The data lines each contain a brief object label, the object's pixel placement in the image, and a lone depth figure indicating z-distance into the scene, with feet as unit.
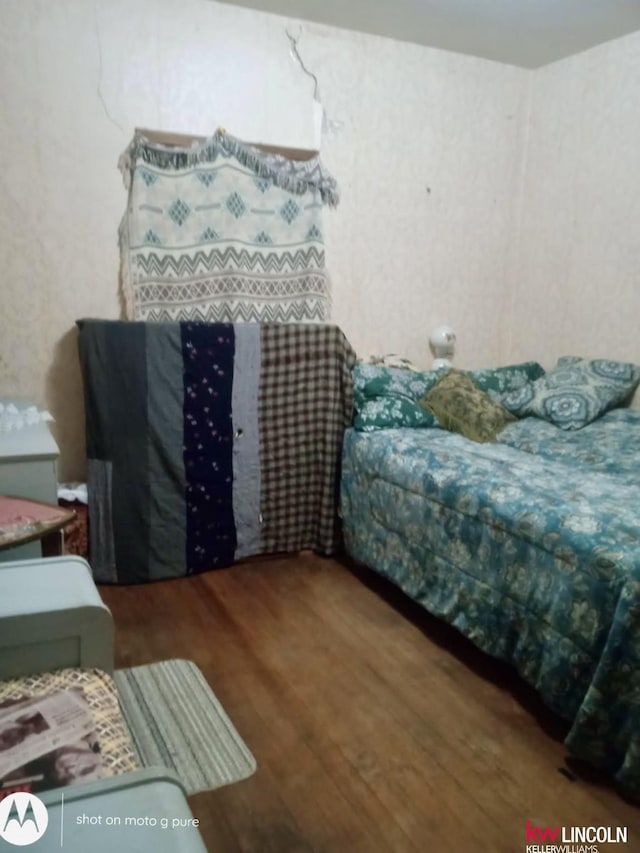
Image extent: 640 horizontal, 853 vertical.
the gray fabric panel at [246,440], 9.24
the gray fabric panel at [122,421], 8.57
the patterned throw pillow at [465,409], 9.95
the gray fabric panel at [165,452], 8.75
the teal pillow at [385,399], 9.57
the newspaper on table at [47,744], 3.23
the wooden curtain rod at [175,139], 9.11
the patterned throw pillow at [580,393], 9.77
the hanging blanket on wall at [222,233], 9.19
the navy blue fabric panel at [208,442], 8.96
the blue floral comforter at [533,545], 5.49
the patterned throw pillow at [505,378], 11.10
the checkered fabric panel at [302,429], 9.52
